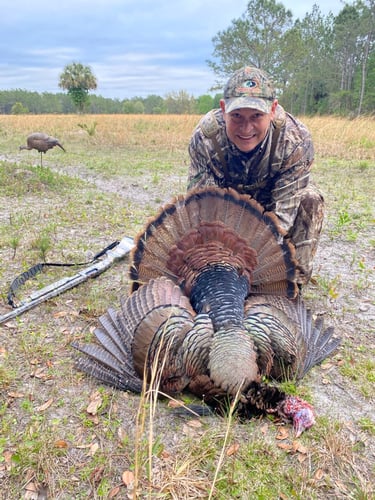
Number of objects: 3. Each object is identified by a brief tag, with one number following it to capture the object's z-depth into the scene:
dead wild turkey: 2.03
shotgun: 3.04
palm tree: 30.77
